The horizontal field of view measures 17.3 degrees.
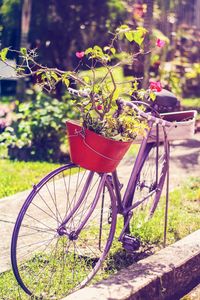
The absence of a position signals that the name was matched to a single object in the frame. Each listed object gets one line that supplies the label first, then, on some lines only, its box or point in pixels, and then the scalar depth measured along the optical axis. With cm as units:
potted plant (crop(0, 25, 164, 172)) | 380
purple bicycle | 401
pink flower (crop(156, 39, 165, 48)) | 439
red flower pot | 378
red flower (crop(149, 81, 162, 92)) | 424
